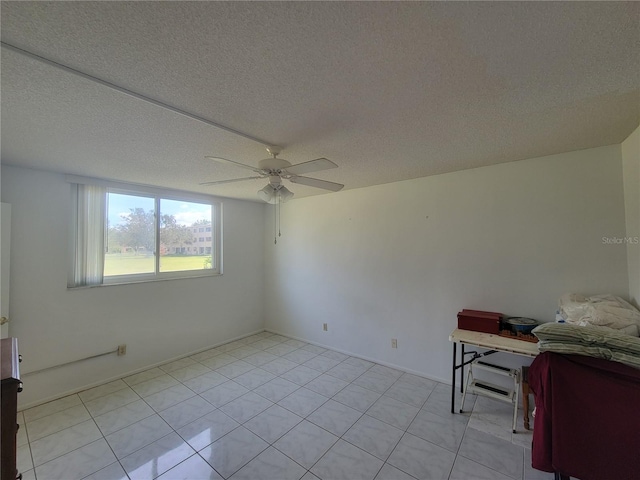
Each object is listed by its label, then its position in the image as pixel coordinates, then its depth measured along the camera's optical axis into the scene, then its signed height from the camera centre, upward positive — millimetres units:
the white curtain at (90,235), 2912 +182
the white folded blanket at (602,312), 1723 -492
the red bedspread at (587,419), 1306 -947
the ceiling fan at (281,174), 1719 +550
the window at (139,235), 2951 +200
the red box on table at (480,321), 2416 -734
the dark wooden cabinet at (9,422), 1063 -720
